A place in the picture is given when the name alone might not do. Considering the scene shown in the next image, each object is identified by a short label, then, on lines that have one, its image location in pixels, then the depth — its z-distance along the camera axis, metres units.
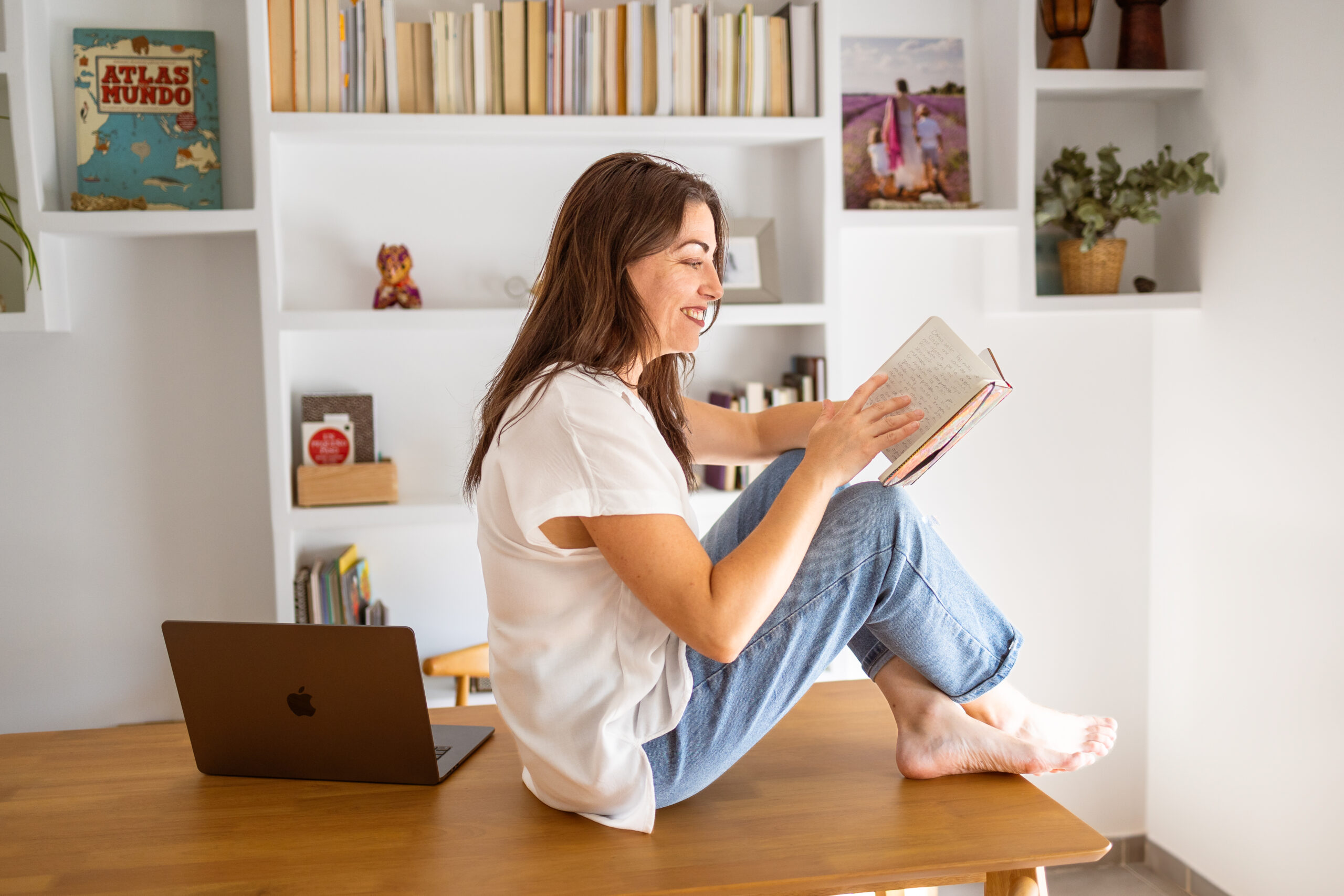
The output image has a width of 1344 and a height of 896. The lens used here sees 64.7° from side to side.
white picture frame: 2.48
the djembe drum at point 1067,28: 2.52
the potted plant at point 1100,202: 2.45
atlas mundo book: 2.30
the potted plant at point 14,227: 2.21
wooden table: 1.28
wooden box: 2.32
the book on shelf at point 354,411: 2.38
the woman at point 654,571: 1.29
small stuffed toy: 2.36
